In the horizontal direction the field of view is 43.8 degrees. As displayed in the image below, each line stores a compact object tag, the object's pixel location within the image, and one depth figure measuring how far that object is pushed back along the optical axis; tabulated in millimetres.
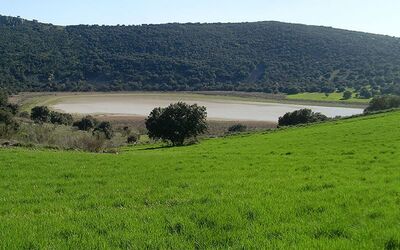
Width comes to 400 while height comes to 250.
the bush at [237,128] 78388
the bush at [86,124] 79069
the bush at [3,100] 78900
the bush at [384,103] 77838
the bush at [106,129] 72538
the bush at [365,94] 124775
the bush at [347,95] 124219
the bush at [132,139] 69656
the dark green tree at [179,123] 54656
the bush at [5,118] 57781
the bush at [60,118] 84475
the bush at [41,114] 85169
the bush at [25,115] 85425
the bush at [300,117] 72206
